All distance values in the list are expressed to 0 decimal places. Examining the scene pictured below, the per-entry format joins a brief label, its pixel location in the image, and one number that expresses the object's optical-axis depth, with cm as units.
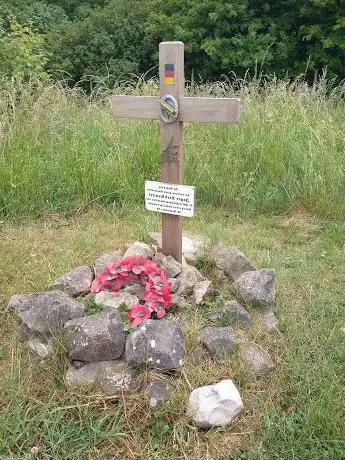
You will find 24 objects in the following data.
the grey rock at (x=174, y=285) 288
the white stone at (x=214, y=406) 216
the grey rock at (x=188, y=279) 288
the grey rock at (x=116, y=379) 228
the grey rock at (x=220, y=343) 240
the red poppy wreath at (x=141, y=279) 268
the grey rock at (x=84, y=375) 230
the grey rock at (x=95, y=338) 229
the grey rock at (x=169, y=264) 296
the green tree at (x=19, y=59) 669
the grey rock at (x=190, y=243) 330
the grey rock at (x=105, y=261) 305
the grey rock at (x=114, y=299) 268
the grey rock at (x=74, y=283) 287
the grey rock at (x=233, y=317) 260
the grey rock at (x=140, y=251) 310
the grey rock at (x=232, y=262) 300
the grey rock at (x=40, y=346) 246
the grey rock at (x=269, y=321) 267
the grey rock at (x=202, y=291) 277
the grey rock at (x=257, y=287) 273
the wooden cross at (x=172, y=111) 271
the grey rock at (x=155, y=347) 228
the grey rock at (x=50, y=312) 248
